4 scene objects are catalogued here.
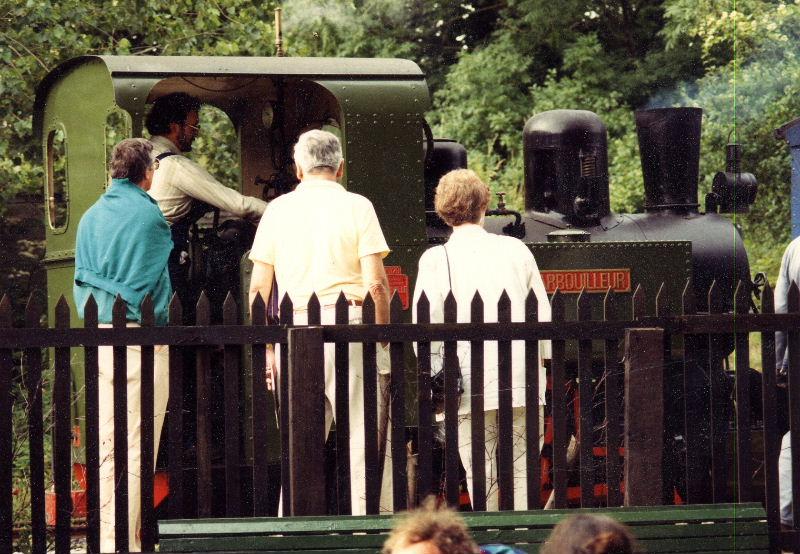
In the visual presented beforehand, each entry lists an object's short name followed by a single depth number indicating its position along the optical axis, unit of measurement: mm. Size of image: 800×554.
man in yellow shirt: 10328
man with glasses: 11953
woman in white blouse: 10258
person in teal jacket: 10766
